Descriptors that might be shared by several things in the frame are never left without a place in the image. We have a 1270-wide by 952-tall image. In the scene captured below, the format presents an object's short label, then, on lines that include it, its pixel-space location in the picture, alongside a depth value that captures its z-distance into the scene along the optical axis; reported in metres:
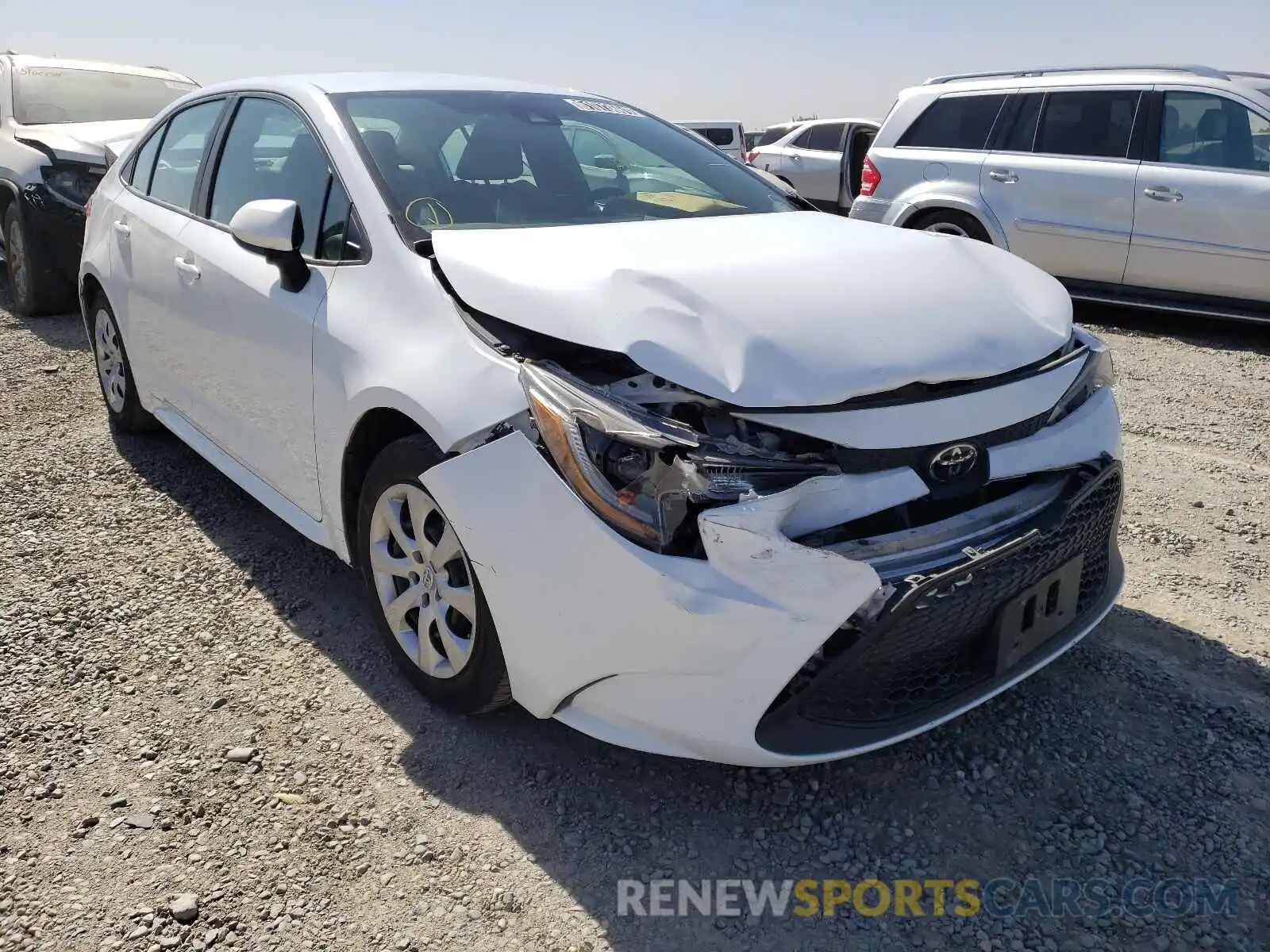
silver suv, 6.37
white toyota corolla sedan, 1.98
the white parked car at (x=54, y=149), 6.66
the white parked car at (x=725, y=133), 17.88
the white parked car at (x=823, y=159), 12.15
